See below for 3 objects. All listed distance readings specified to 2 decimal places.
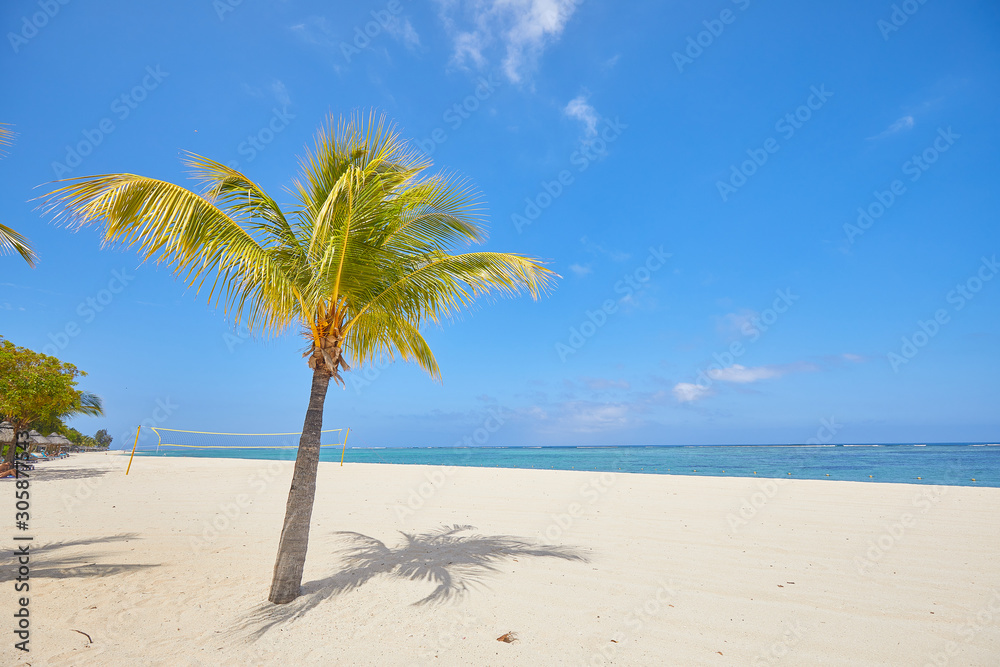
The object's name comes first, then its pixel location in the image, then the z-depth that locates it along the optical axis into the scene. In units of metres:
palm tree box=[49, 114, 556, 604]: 4.23
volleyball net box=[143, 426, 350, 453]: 15.27
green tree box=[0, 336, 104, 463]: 13.02
